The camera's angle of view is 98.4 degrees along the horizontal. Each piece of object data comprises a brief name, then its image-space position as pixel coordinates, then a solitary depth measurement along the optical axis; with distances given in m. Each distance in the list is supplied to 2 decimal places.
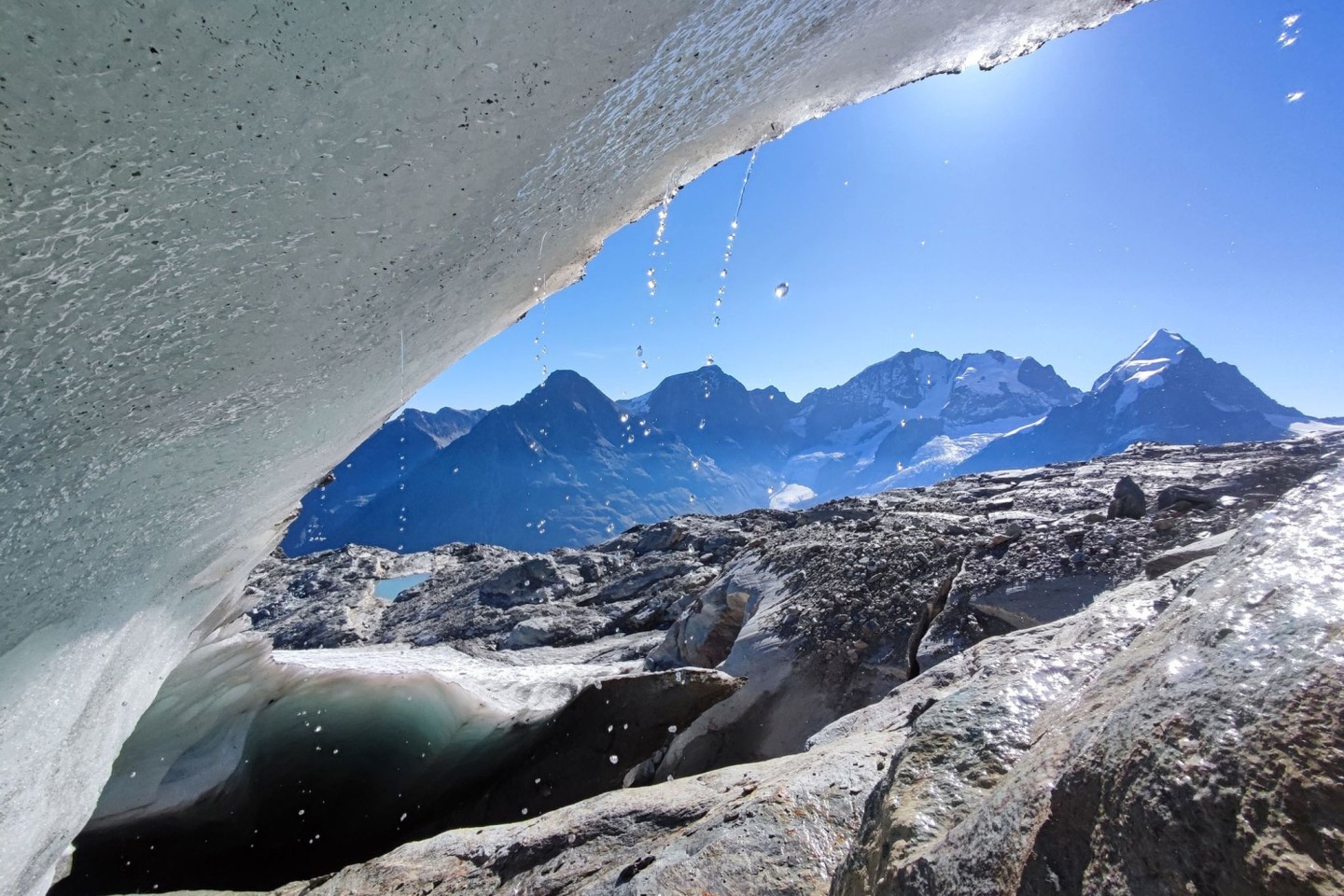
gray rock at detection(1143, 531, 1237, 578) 4.14
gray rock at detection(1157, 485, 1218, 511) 7.40
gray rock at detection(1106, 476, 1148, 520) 8.48
